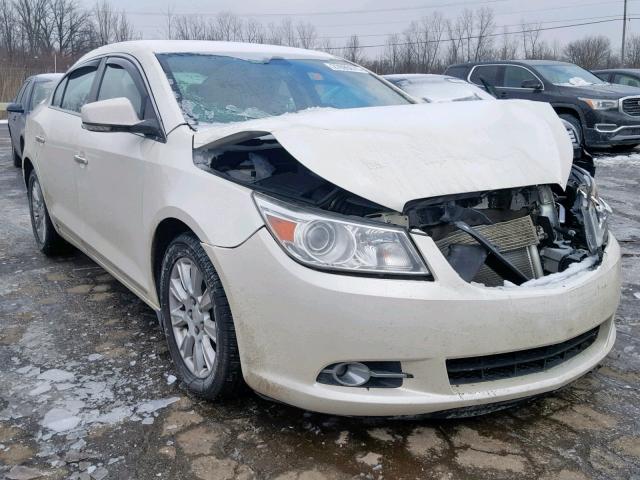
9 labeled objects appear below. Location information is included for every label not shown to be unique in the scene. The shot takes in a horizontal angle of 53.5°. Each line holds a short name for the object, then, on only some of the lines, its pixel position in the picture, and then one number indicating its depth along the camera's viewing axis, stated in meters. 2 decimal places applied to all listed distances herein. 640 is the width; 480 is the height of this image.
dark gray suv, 10.94
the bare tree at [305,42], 44.53
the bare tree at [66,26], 56.12
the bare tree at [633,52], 47.10
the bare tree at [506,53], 47.28
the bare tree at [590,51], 46.31
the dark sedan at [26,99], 9.75
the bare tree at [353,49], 46.26
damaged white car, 2.13
